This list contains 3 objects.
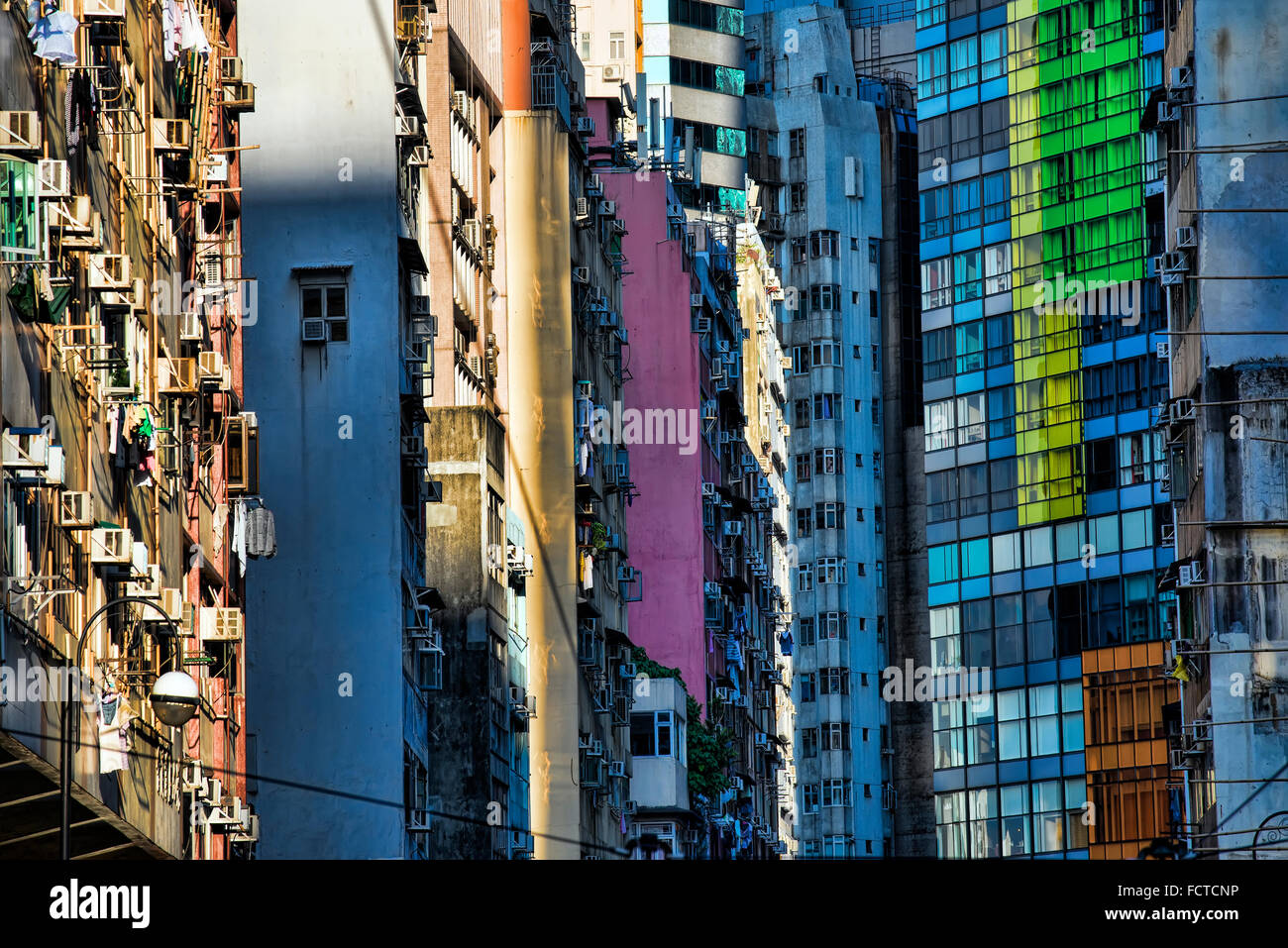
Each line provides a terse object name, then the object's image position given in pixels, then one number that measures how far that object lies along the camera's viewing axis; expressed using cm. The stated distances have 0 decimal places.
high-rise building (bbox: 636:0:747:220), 15438
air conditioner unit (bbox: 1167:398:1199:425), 6906
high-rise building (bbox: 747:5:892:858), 15275
